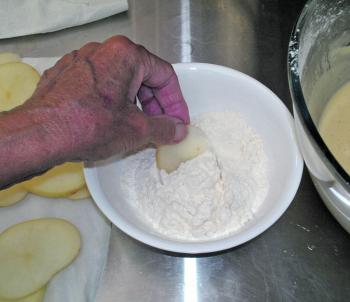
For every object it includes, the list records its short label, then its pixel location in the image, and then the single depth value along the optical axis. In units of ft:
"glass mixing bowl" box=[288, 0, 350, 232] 2.09
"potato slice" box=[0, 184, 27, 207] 3.01
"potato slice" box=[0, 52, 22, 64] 3.72
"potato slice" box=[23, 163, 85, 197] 2.96
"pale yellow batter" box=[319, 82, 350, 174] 2.77
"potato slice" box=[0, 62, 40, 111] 3.42
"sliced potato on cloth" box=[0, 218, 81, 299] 2.63
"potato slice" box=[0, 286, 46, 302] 2.59
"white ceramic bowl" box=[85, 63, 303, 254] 2.30
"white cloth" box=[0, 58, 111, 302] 2.67
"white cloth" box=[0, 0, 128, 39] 3.98
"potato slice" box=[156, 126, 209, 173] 2.76
